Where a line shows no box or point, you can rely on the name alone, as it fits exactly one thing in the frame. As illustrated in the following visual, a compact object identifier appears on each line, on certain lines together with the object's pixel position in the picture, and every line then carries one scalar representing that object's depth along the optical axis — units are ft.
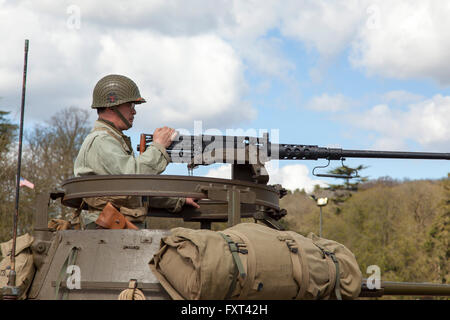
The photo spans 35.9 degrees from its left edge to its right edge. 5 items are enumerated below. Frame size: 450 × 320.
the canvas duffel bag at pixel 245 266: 14.15
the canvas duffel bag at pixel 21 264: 18.20
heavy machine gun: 19.81
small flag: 67.72
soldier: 18.60
